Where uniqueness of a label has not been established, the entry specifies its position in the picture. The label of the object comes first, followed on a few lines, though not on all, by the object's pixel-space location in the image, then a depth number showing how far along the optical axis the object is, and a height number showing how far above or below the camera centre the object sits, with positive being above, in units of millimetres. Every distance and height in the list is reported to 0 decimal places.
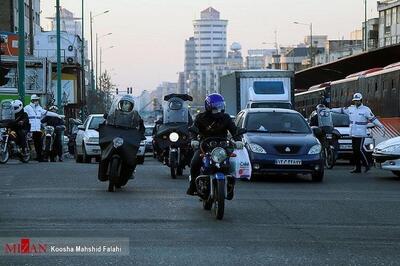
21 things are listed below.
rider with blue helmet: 11172 -547
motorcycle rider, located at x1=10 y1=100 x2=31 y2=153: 21406 -1078
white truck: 34531 -140
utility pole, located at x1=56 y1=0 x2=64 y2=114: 41781 +1000
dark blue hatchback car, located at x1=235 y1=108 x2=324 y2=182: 16547 -1317
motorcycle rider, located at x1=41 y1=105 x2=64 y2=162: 24281 -1385
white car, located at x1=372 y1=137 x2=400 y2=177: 17188 -1489
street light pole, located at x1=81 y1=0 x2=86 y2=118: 60697 -188
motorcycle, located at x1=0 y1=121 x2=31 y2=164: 20986 -1654
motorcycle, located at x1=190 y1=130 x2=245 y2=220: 10539 -1182
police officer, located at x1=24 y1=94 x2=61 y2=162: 23188 -1074
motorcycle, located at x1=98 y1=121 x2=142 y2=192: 13820 -1168
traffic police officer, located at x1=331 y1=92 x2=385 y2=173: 19359 -933
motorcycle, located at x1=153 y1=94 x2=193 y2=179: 16906 -1221
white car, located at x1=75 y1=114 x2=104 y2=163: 24406 -1678
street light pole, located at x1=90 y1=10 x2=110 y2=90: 80312 +3083
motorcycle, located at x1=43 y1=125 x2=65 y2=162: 23928 -1634
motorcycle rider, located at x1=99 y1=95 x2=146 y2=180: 14031 -613
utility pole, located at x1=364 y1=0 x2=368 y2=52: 79000 +6833
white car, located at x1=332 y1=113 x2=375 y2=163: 20709 -1555
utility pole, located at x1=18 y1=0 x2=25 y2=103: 30547 +928
